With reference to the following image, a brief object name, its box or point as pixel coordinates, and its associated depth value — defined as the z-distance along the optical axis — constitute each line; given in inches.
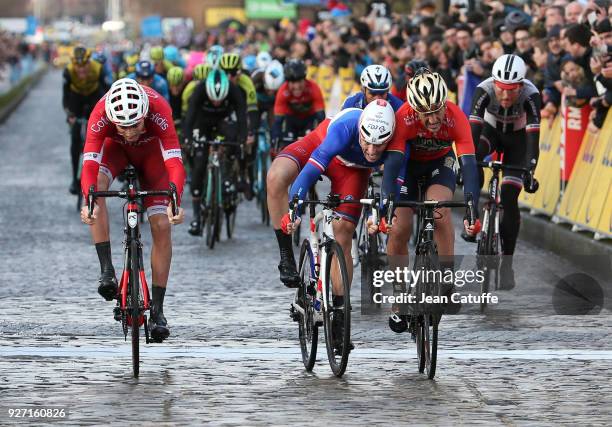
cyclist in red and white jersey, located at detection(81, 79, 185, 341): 732.7
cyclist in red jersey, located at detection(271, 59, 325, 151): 1314.0
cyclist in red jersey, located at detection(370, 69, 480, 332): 737.0
